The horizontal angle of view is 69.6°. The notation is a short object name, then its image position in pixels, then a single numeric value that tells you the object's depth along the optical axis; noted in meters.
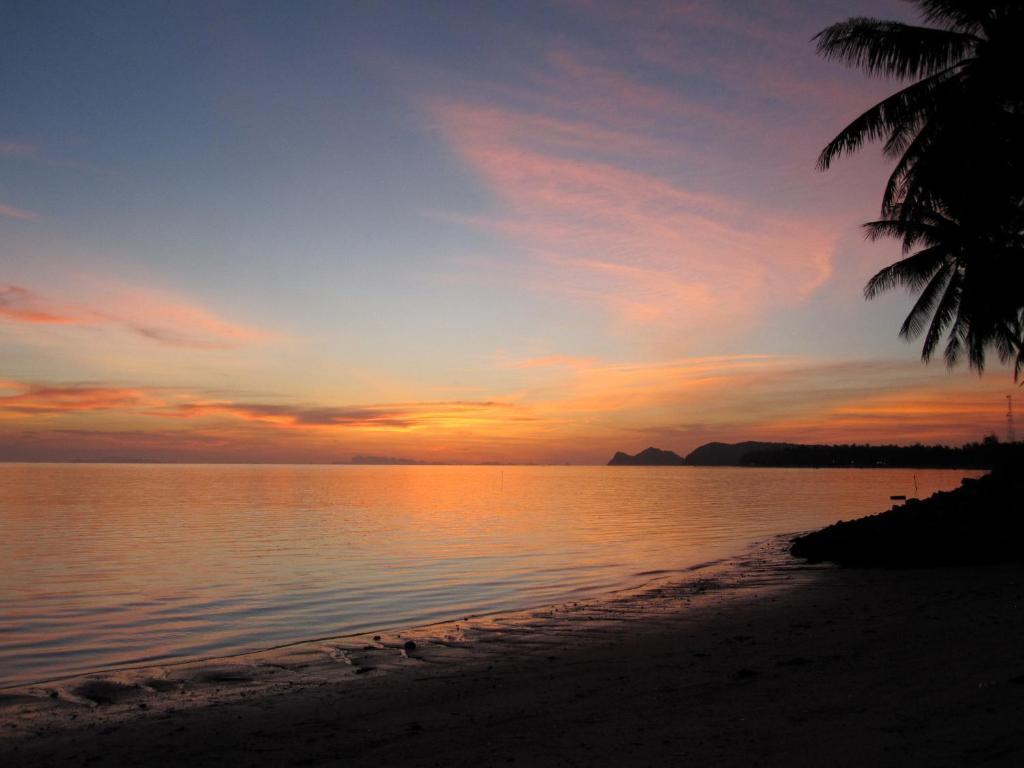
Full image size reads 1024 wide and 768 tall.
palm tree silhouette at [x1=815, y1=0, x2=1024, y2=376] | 20.03
